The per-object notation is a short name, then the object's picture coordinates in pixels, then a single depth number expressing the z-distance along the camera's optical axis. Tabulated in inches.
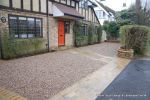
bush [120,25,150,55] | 279.4
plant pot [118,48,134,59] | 272.1
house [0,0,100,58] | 241.8
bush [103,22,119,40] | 623.4
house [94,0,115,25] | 725.0
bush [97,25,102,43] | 557.8
